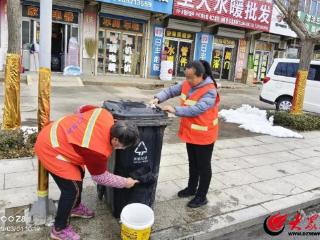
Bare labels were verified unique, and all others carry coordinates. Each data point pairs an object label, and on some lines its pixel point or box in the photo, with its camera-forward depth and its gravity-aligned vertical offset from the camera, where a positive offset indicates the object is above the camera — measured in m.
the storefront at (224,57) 13.94 +0.99
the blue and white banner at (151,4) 10.42 +2.70
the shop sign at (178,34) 12.56 +1.86
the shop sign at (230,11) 11.65 +3.09
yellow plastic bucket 2.12 -1.30
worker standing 2.64 -0.42
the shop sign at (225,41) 13.80 +1.85
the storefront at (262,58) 15.19 +1.21
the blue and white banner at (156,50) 12.19 +0.95
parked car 7.32 -0.15
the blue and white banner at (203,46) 13.19 +1.44
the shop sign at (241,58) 14.46 +1.04
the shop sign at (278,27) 14.13 +2.95
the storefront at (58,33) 10.14 +1.16
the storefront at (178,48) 12.66 +1.20
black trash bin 2.39 -0.82
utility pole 2.44 -0.27
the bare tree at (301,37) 6.40 +1.13
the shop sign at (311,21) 14.80 +3.60
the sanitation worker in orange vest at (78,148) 1.98 -0.66
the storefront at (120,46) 11.45 +0.98
